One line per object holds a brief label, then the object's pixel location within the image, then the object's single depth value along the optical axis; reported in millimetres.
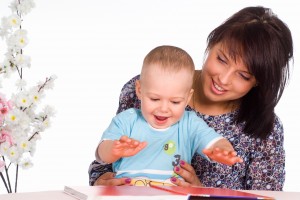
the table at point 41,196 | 1584
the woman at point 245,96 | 2160
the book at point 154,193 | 1506
